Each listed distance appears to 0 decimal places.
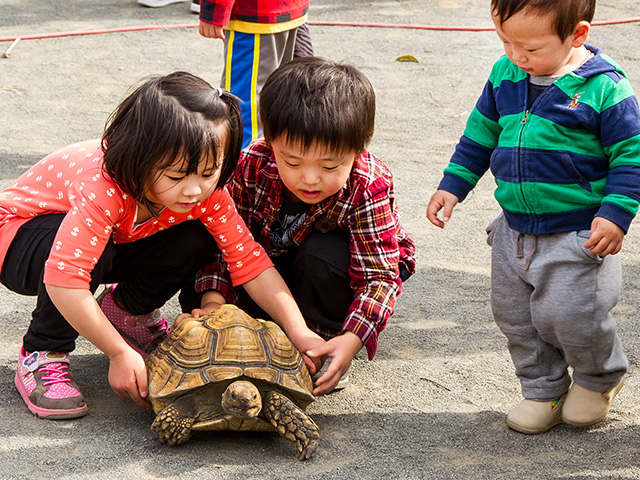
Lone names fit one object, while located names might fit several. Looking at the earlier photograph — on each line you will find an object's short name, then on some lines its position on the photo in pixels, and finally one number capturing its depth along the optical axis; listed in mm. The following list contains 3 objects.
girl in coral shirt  4441
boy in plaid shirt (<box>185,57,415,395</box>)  4664
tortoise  4312
